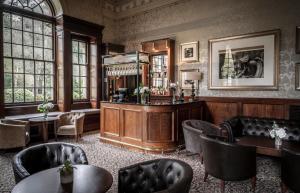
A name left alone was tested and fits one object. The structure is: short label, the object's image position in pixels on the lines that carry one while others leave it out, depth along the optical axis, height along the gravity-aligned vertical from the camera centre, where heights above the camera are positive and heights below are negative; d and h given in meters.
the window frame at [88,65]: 7.70 +0.87
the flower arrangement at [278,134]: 3.48 -0.67
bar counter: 5.04 -0.79
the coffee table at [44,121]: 5.62 -0.79
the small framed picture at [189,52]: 6.66 +1.16
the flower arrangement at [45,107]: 5.79 -0.44
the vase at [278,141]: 3.56 -0.80
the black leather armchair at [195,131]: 4.24 -0.84
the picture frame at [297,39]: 5.03 +1.14
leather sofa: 4.36 -0.74
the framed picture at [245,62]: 5.41 +0.74
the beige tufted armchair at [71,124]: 6.06 -0.93
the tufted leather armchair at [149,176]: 2.13 -0.83
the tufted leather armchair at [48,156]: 2.64 -0.81
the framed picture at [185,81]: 6.73 +0.29
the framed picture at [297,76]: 5.06 +0.33
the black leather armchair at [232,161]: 3.02 -0.95
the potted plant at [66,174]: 1.92 -0.71
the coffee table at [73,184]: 1.87 -0.81
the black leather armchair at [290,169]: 2.66 -0.96
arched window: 6.03 +1.11
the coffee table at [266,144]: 3.44 -0.87
